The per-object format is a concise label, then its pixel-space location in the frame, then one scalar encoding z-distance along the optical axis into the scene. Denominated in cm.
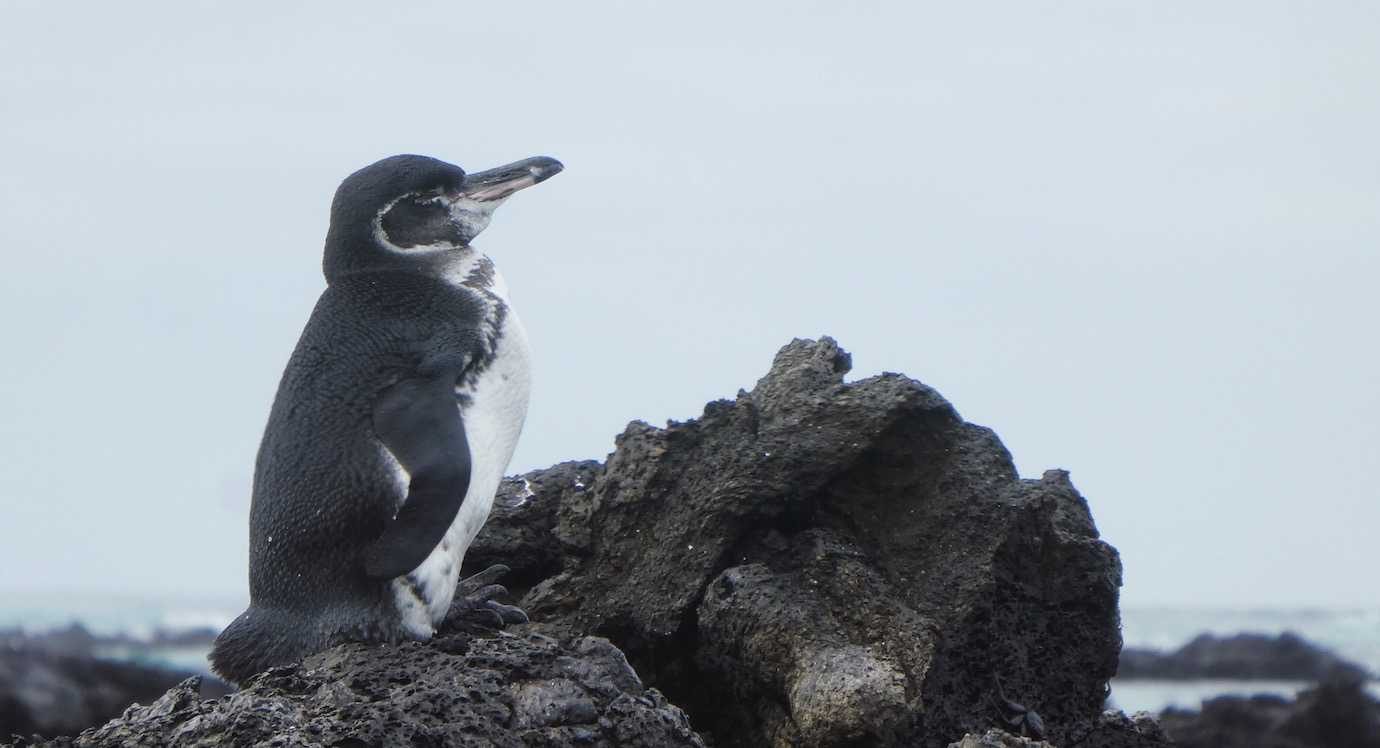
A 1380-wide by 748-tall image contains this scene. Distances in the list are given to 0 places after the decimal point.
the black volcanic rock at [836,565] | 1104
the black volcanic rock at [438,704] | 845
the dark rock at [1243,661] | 4344
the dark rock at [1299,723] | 2041
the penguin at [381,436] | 1052
